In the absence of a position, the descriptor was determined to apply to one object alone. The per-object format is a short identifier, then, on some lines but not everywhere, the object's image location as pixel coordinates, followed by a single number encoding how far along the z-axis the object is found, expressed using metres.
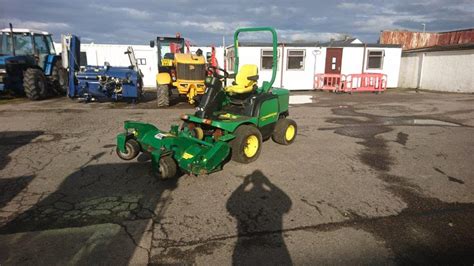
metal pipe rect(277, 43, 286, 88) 17.81
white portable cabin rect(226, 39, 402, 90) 17.91
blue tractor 12.23
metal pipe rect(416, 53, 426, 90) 19.91
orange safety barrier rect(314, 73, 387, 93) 17.67
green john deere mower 4.39
